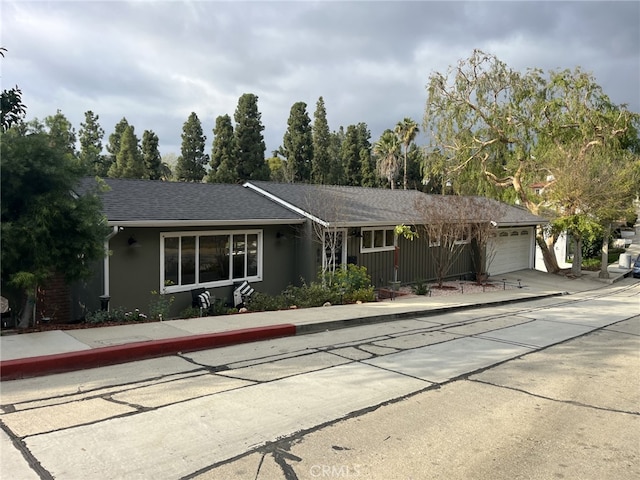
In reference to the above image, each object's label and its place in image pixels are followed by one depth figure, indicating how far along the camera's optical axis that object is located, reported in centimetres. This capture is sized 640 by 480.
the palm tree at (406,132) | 5084
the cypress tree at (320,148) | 4641
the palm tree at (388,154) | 5006
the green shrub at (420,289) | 1547
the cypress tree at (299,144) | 4575
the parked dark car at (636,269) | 2720
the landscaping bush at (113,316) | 911
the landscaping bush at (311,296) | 1232
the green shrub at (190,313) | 1125
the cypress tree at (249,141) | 4138
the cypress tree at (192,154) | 4594
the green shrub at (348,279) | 1343
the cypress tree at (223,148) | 4144
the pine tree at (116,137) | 4953
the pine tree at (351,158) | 5141
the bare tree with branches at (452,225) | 1644
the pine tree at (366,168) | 5141
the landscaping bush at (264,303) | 1147
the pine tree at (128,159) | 4119
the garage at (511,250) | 2212
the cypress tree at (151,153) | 4434
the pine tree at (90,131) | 4784
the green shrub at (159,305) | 1011
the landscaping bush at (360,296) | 1321
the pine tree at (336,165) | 4936
